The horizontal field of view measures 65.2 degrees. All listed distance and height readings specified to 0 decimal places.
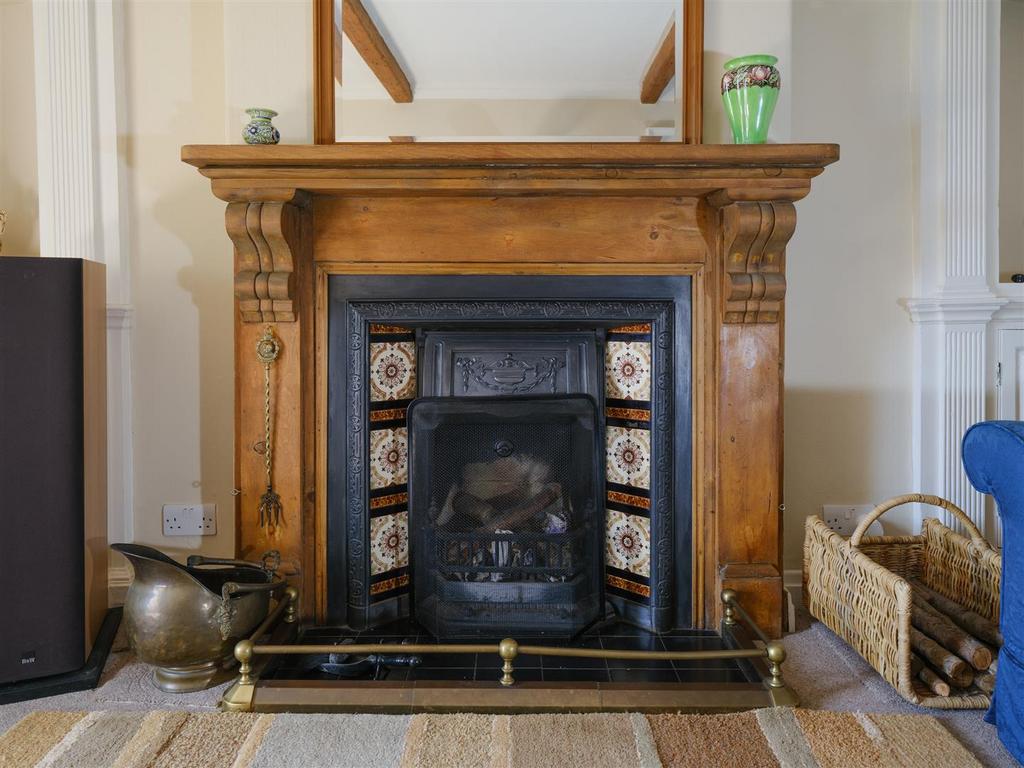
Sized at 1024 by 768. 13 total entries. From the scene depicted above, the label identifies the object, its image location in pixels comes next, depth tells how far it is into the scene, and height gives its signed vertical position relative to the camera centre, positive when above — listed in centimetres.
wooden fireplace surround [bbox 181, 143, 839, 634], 213 +18
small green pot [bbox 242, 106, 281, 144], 199 +62
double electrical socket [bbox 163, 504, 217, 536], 246 -43
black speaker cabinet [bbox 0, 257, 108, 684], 181 -20
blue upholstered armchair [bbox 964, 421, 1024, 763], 148 -31
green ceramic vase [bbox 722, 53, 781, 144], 196 +69
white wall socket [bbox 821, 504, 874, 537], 255 -44
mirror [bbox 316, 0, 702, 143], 217 +84
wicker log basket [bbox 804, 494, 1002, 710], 176 -53
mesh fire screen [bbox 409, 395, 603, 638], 211 -37
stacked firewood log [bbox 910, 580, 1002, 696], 179 -63
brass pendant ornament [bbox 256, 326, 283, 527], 212 -15
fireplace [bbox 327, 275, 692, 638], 212 -20
